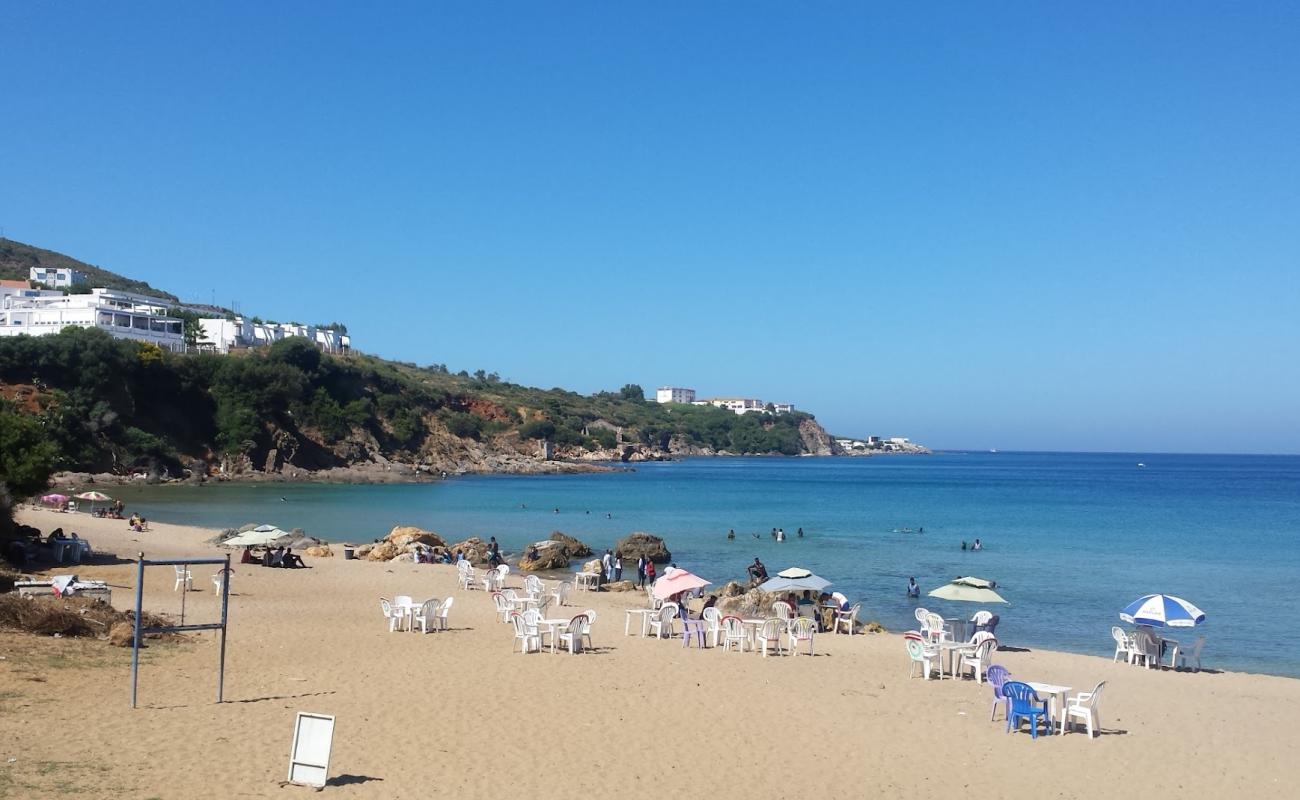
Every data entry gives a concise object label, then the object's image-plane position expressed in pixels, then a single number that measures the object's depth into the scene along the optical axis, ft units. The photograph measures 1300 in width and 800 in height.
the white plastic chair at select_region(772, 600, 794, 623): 60.23
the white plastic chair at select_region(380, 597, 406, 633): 58.75
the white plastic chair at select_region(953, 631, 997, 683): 50.83
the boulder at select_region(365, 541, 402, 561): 101.71
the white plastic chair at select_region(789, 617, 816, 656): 57.88
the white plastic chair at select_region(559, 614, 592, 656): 53.42
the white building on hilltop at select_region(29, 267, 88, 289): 459.77
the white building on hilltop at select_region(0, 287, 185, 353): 313.94
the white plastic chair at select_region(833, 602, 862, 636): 67.54
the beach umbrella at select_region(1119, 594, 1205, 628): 57.47
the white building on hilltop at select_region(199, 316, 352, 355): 378.73
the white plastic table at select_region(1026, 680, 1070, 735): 39.91
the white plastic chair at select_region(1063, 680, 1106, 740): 39.47
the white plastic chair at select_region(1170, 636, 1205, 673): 57.93
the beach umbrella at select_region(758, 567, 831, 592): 69.15
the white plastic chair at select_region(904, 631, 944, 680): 50.78
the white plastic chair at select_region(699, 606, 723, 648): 58.75
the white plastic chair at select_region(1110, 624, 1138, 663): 60.44
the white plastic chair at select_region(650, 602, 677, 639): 61.16
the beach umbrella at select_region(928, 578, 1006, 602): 66.44
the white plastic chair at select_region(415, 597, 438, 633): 58.29
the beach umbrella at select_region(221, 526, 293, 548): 81.15
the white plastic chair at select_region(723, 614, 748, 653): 57.82
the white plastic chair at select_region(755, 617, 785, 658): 56.56
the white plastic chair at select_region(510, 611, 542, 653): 52.80
